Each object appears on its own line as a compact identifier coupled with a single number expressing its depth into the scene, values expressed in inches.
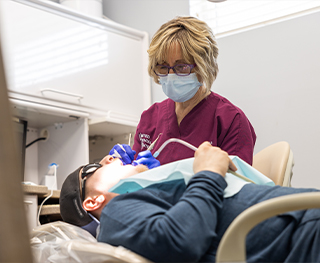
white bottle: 98.6
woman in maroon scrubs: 65.6
